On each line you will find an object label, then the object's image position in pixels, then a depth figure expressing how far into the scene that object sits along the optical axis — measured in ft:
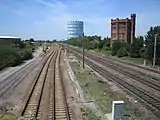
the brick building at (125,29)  329.93
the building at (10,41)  235.73
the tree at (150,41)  147.56
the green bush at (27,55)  209.82
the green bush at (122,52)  210.14
